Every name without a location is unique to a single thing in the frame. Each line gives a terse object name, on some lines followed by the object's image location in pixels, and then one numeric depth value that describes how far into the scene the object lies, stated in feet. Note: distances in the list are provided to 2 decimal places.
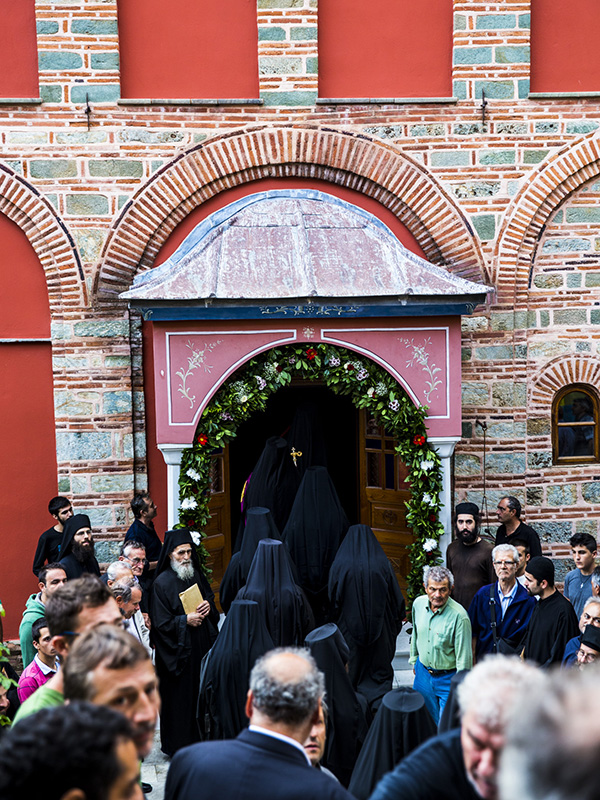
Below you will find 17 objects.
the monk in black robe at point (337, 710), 18.47
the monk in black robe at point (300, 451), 30.86
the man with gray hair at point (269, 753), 9.80
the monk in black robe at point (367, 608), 22.49
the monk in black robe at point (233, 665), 18.99
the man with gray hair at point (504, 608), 21.61
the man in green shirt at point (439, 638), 20.33
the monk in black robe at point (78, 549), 24.89
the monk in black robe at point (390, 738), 14.83
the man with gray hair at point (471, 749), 8.63
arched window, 31.45
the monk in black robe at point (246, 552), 24.49
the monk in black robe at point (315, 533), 26.78
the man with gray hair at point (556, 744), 4.99
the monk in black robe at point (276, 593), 21.56
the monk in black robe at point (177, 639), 22.02
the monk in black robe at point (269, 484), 30.17
